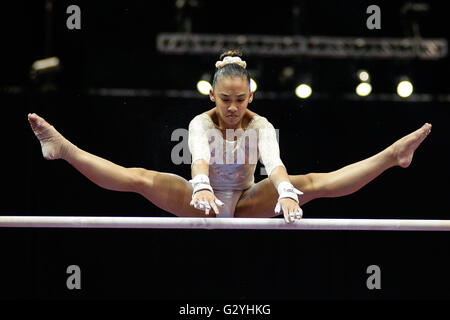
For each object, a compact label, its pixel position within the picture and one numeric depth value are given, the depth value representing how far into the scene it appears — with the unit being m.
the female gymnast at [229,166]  7.39
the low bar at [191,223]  7.21
